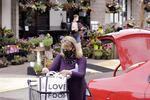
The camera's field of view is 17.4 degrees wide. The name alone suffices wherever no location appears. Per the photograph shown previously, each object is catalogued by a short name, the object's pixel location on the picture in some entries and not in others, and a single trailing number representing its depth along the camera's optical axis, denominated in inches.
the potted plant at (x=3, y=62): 692.1
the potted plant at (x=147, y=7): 1138.0
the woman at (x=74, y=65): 253.9
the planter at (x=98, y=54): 813.7
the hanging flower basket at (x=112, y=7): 1037.6
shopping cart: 234.2
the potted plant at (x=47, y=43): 573.9
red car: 222.7
